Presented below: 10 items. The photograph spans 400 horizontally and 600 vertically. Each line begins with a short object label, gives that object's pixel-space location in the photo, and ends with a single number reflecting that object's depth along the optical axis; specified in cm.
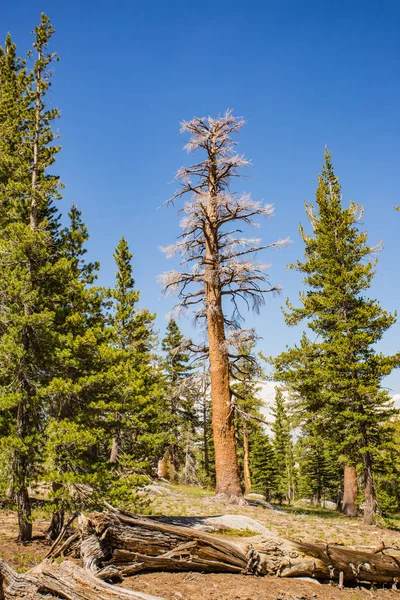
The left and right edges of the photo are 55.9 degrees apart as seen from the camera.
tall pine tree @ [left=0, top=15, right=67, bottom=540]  984
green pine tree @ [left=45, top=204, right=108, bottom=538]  959
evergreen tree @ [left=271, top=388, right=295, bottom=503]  4969
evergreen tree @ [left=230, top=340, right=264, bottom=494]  1492
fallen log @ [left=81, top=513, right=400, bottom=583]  603
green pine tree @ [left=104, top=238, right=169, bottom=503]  1111
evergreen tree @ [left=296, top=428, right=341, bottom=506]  5012
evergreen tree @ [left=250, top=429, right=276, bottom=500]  4594
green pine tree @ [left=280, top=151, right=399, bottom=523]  1457
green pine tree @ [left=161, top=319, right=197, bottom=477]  3306
